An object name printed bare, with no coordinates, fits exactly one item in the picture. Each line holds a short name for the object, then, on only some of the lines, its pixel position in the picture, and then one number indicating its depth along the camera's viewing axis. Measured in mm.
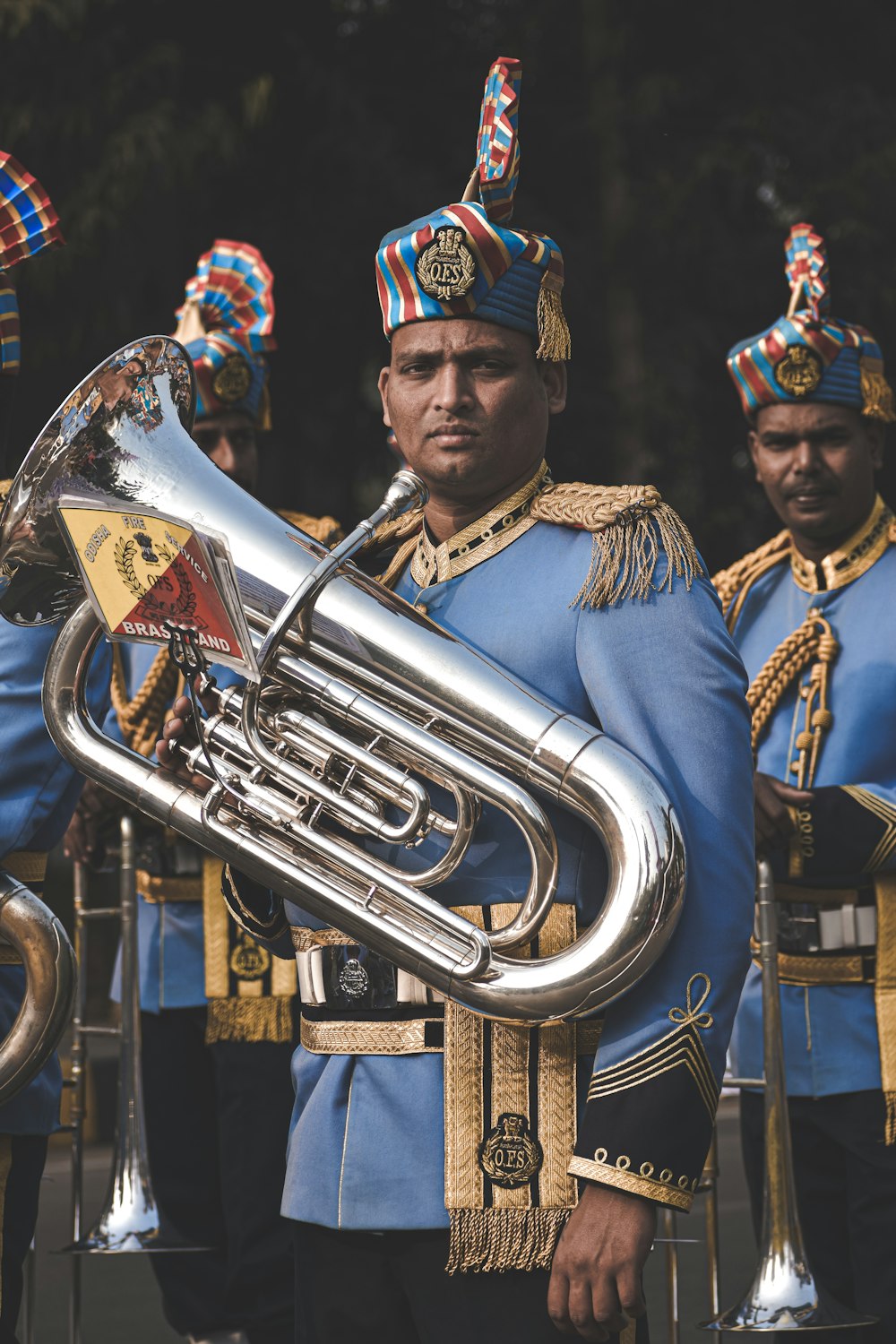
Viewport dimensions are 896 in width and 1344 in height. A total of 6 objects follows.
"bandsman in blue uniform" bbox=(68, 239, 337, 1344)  9469
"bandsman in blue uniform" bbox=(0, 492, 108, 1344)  6453
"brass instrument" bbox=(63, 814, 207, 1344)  9430
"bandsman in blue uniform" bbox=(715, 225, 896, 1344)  8242
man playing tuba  5121
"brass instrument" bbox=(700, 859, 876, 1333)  8070
